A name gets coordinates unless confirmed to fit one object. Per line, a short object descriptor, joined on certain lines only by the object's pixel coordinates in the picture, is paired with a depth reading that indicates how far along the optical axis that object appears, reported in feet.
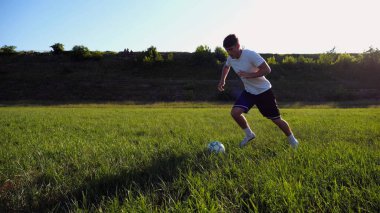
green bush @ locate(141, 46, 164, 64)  160.76
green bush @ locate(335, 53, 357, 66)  152.76
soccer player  19.12
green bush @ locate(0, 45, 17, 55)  175.61
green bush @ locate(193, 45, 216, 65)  161.99
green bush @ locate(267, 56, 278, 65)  158.38
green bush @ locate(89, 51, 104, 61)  170.88
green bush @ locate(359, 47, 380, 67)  147.74
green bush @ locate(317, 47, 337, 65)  157.00
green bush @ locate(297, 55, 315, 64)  158.19
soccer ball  17.18
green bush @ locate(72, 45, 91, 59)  169.99
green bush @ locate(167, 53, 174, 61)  165.52
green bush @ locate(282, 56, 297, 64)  159.12
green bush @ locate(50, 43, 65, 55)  178.17
